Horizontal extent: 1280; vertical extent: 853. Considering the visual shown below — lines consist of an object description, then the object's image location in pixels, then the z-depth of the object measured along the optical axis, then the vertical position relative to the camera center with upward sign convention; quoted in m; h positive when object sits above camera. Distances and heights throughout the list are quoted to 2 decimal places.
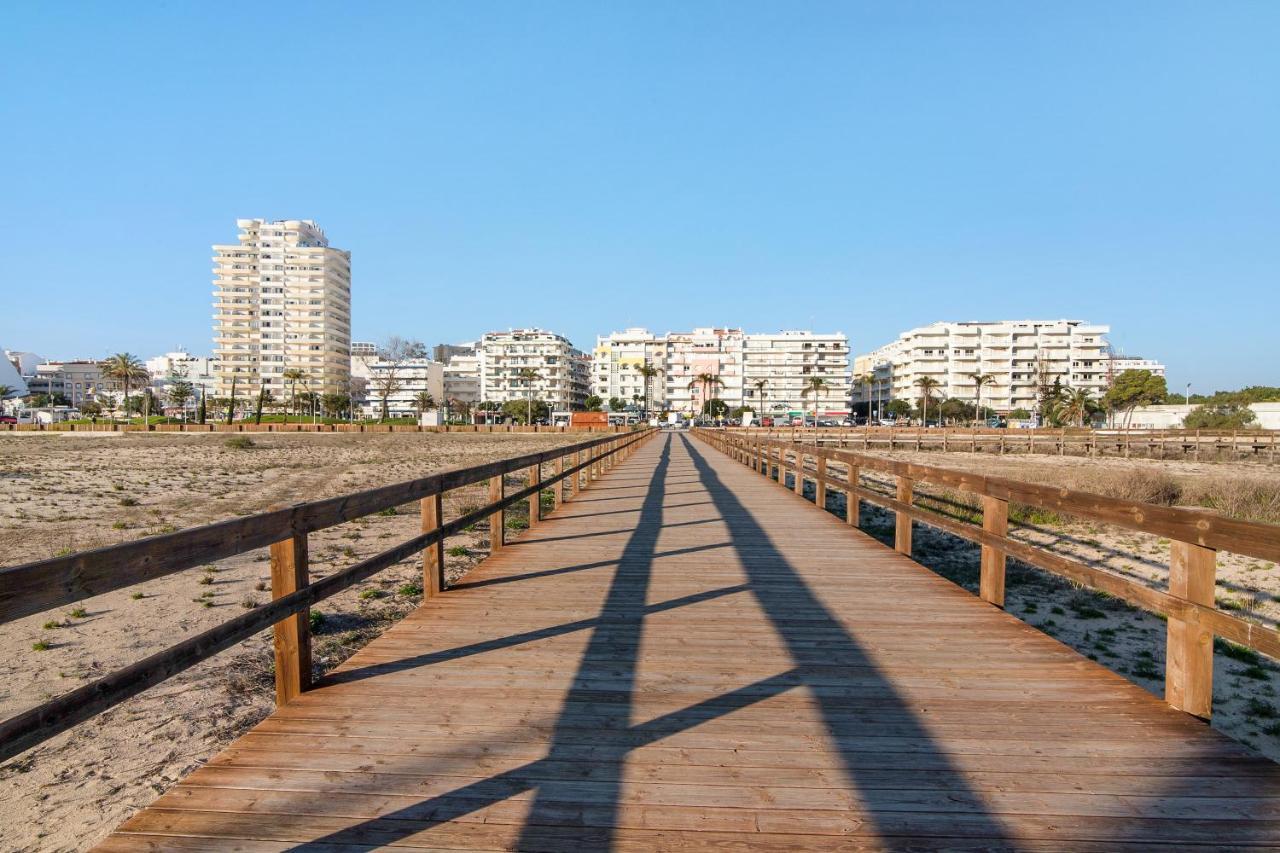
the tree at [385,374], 156.38 +7.92
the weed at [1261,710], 5.48 -2.20
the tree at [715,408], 134.88 +0.77
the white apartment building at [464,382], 165.88 +6.29
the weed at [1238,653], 6.86 -2.26
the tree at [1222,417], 73.12 -0.05
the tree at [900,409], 130.38 +0.87
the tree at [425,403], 110.94 +1.04
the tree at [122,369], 93.56 +4.85
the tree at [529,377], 116.74 +5.83
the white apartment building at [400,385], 158.62 +5.22
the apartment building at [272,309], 125.44 +16.99
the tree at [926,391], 113.92 +3.77
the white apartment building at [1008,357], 126.12 +9.99
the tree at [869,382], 137.00 +6.19
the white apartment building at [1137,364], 165.73 +11.97
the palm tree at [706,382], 136.00 +5.81
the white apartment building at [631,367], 148.75 +9.00
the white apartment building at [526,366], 144.38 +8.75
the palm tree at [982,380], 109.85 +5.56
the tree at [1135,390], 91.50 +3.22
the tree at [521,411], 125.75 -0.08
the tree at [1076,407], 82.56 +0.94
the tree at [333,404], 113.25 +0.75
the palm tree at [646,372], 129.12 +6.99
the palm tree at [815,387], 130.41 +4.77
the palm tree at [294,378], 112.94 +4.79
